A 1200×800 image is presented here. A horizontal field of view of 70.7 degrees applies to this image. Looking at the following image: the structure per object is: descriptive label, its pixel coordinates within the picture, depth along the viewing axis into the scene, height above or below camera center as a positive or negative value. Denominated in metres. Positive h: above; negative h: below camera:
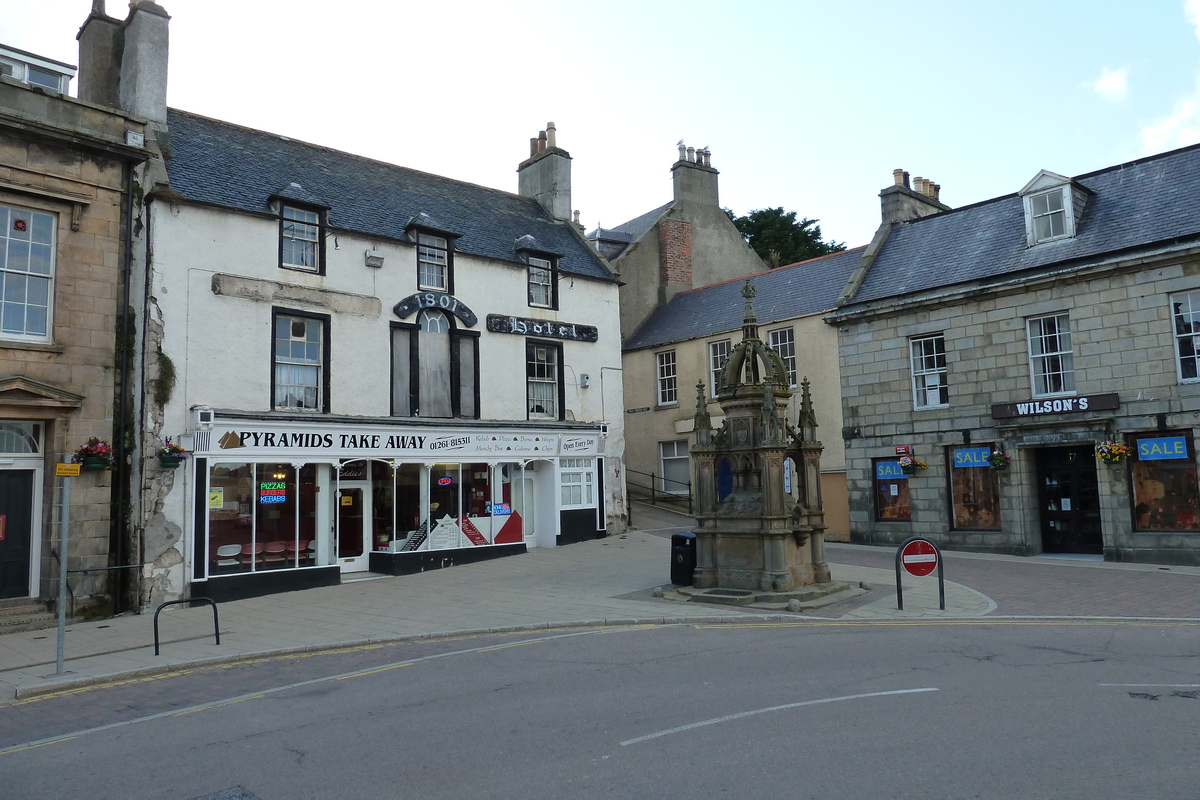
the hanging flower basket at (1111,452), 17.88 +0.55
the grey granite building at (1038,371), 17.70 +2.57
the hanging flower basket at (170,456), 15.27 +0.92
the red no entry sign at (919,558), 12.76 -1.11
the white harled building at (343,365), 15.99 +3.03
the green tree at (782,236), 43.88 +13.22
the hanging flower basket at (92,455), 14.34 +0.92
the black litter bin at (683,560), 15.03 -1.21
